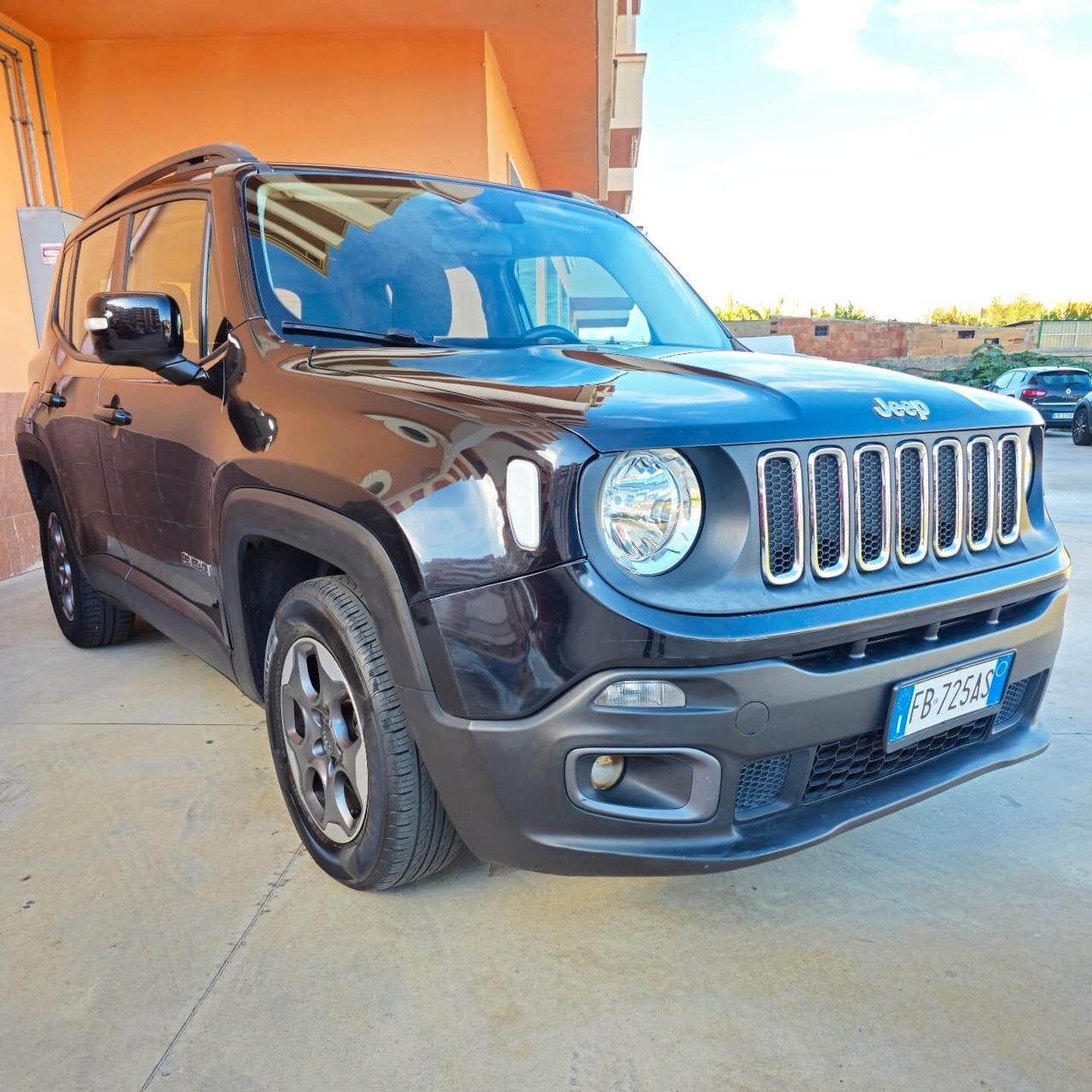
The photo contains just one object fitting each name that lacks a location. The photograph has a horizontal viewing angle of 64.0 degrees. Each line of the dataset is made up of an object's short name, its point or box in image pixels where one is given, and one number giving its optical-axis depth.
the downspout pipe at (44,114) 6.64
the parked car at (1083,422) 14.21
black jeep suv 1.52
